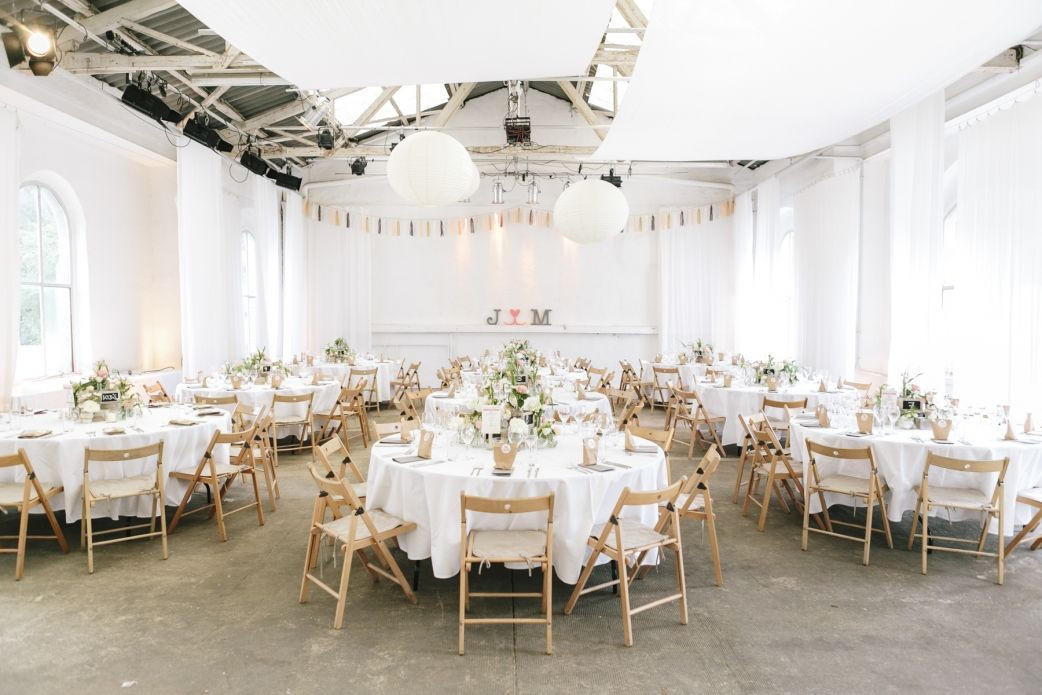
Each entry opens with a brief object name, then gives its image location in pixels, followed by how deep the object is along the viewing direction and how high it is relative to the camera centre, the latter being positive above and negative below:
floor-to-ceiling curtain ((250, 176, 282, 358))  11.09 +1.03
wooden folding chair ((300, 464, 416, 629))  3.58 -1.20
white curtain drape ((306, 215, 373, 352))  13.57 +0.80
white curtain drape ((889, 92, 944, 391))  7.05 +0.95
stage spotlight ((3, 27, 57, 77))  5.61 +2.39
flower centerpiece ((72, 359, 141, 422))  5.40 -0.62
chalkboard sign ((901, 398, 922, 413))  5.31 -0.65
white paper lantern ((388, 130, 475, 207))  5.27 +1.25
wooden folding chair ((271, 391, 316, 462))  7.30 -1.10
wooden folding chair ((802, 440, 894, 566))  4.49 -1.16
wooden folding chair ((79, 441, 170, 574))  4.33 -1.15
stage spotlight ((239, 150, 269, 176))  10.11 +2.50
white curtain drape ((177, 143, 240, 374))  8.92 +0.87
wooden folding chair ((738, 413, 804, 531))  5.22 -1.18
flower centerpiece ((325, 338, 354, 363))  11.11 -0.51
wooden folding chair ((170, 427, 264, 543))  4.98 -1.20
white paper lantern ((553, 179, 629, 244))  6.44 +1.11
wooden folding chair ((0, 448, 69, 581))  4.20 -1.18
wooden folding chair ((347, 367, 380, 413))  10.02 -0.97
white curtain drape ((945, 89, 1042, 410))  6.01 +0.59
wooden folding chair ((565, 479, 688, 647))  3.40 -1.20
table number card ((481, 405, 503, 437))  4.37 -0.64
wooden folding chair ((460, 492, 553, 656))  3.27 -1.18
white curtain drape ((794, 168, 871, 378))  9.20 +0.75
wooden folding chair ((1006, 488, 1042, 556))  4.36 -1.26
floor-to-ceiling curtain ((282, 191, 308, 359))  12.14 +0.85
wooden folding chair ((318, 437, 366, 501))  3.98 -0.88
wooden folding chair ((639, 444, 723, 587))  4.01 -1.11
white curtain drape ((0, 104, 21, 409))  6.41 +0.69
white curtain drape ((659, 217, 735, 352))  13.46 +0.82
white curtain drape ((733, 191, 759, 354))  12.00 +0.92
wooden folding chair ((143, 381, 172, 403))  7.26 -0.79
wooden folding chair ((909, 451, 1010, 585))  4.16 -1.17
